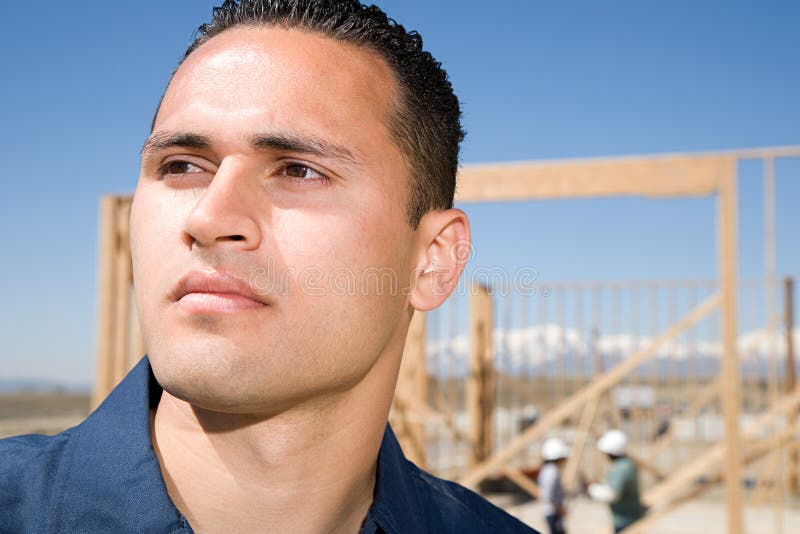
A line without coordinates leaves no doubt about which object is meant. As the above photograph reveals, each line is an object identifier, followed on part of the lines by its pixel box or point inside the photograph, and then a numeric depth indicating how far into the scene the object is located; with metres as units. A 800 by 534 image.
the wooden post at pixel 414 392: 7.04
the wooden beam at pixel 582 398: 5.17
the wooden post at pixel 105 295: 5.27
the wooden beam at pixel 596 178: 4.58
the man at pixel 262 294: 1.12
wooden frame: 4.53
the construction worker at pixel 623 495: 5.19
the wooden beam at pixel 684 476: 5.14
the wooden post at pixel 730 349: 4.51
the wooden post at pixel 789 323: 8.93
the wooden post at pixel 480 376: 8.59
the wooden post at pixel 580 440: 5.93
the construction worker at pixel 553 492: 5.80
